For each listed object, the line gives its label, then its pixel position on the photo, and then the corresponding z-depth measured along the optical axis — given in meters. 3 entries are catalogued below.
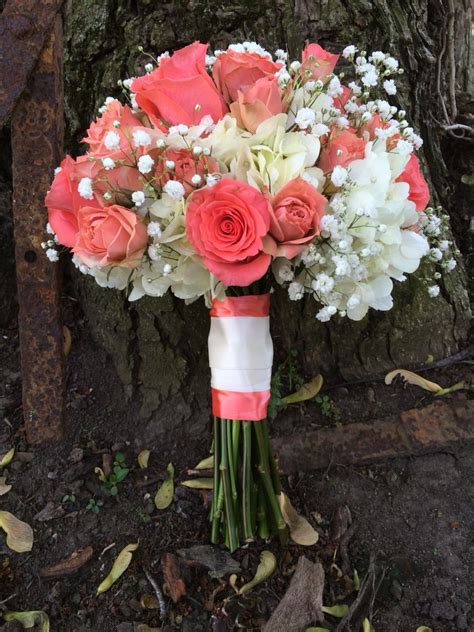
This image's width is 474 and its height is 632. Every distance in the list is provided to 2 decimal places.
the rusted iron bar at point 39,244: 0.41
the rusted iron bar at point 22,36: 0.40
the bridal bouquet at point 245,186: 0.30
